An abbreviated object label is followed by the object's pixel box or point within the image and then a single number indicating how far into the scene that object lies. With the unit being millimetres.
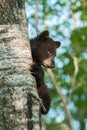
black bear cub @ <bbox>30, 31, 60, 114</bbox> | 11383
